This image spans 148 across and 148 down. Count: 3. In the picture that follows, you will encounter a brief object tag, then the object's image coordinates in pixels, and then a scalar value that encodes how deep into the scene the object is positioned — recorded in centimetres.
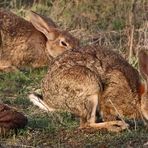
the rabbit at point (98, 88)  1152
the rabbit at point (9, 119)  1092
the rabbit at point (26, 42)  1742
